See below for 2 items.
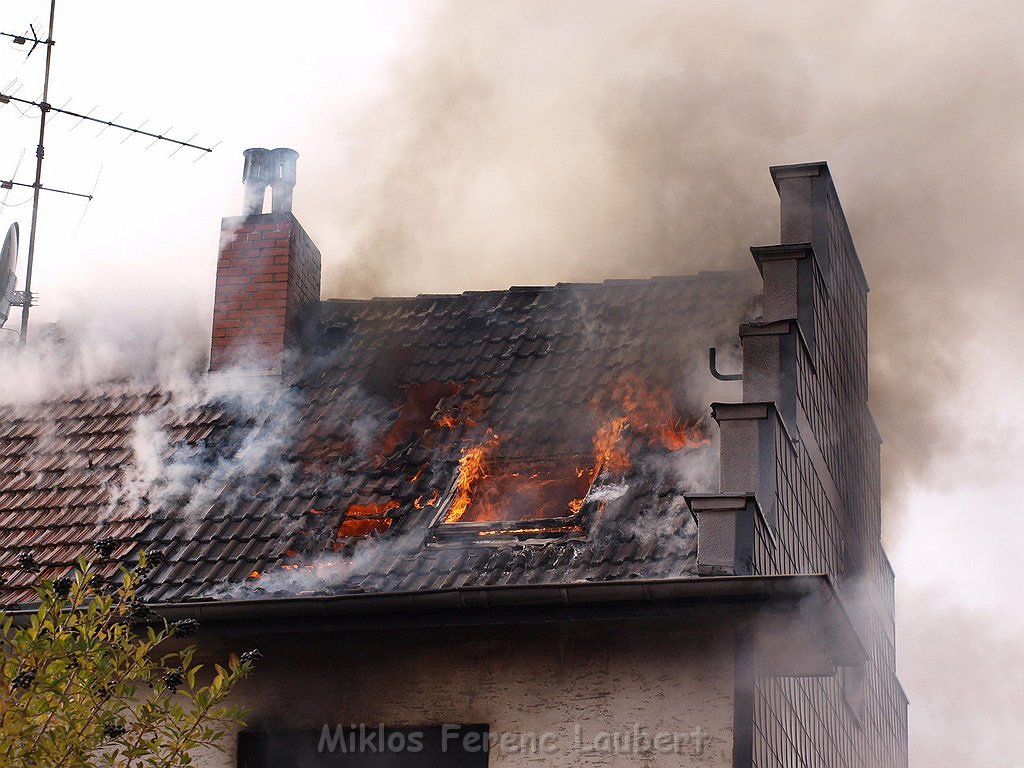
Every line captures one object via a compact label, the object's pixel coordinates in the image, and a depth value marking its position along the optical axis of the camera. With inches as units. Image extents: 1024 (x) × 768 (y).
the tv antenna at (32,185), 1107.3
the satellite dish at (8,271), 1107.3
